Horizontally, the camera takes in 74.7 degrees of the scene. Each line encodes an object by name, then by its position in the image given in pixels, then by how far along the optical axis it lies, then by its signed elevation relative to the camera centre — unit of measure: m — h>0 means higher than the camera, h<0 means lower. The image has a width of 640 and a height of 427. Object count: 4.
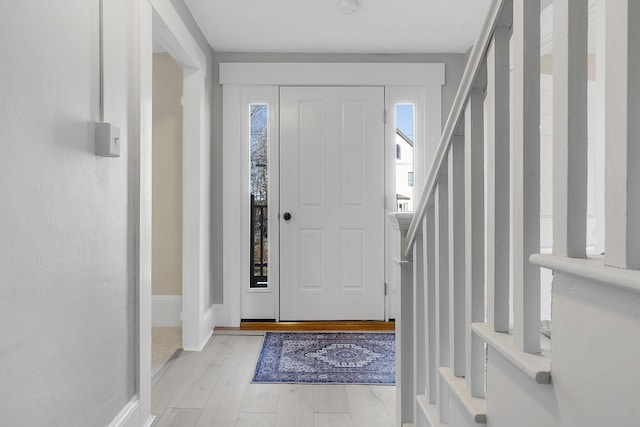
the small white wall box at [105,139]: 1.52 +0.26
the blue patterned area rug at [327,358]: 2.50 -0.99
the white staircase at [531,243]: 0.52 -0.06
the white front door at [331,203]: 3.55 +0.07
